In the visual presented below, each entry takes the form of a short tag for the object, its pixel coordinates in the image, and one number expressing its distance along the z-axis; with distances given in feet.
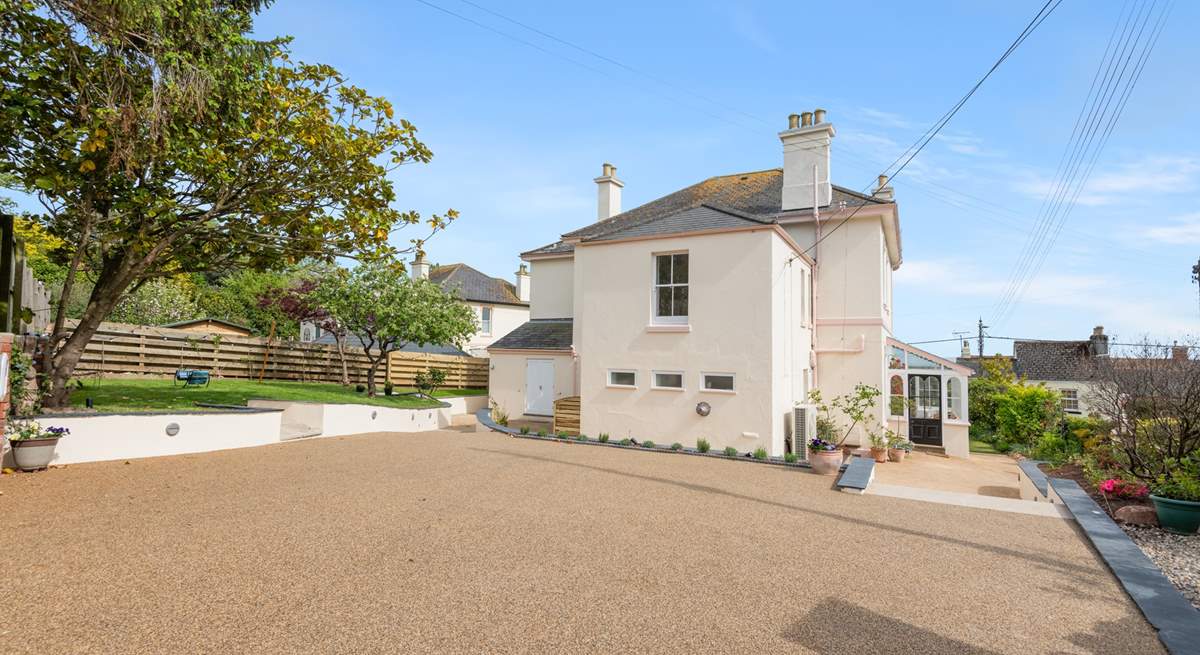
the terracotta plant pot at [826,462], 36.45
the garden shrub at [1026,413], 70.54
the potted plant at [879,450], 50.47
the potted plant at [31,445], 27.30
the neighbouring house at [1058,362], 103.40
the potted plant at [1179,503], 24.83
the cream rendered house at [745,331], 43.78
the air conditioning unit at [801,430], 43.70
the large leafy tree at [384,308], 61.87
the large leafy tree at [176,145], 27.02
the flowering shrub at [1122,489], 29.17
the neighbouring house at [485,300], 114.11
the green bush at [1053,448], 60.17
